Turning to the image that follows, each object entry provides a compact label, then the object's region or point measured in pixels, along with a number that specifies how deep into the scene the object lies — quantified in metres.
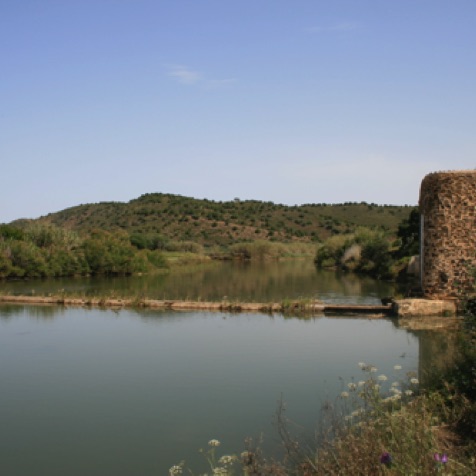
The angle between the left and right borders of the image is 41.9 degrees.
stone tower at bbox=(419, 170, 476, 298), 14.90
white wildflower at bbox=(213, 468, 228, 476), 4.20
